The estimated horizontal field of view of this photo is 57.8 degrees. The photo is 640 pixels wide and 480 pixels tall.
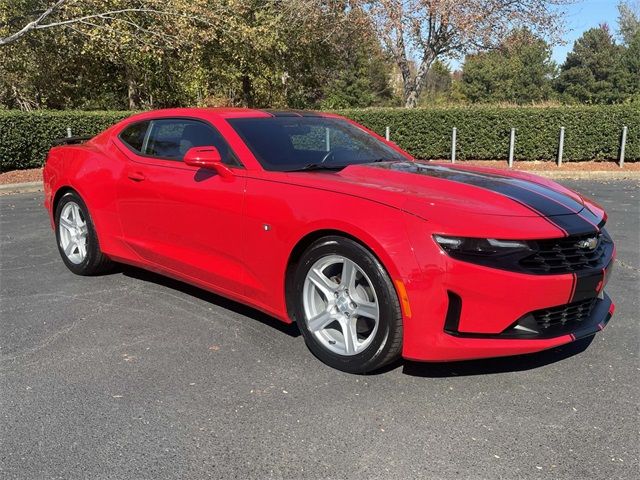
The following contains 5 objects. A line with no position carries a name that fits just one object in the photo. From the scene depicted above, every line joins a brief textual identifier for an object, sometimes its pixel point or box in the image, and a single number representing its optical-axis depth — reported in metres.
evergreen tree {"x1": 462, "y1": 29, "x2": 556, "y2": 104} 63.34
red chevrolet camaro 2.84
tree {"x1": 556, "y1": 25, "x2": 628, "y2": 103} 59.25
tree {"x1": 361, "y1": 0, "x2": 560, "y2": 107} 18.09
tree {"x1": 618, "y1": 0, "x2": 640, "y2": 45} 65.38
